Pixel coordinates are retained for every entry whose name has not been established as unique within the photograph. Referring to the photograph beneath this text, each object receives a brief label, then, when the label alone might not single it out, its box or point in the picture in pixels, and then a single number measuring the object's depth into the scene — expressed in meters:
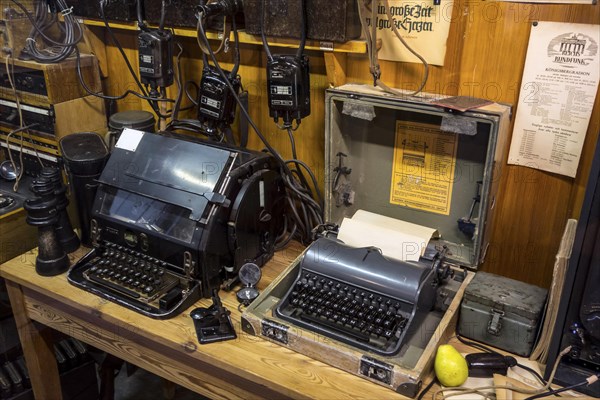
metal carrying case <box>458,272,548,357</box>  1.24
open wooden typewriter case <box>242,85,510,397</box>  1.19
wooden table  1.17
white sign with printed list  1.23
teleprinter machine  1.36
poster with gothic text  1.36
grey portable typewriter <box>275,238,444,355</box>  1.22
